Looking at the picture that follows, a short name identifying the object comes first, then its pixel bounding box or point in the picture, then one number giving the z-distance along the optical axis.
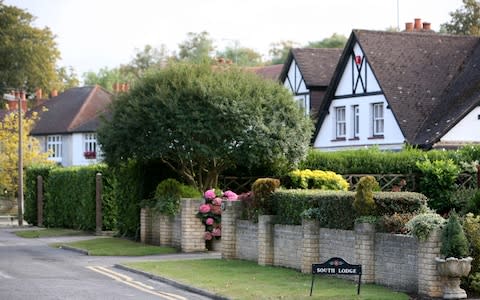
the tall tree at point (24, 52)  97.81
